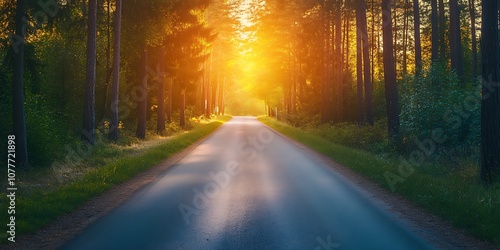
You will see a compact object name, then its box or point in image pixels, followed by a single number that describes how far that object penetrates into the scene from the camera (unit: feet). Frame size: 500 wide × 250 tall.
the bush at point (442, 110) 57.67
